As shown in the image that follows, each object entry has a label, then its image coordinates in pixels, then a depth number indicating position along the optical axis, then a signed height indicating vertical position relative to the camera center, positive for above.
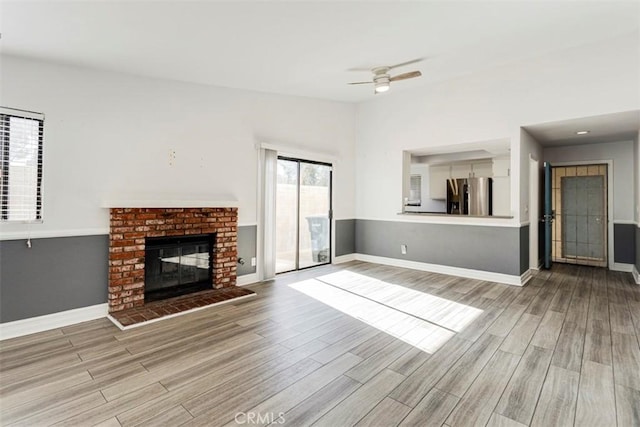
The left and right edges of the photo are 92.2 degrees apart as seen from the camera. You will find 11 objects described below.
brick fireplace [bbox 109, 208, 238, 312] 3.40 -0.20
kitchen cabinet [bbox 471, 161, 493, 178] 6.95 +1.10
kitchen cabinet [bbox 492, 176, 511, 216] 6.29 +0.47
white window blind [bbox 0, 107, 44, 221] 2.88 +0.50
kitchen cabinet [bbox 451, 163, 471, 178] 7.20 +1.13
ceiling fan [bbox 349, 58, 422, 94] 4.09 +1.91
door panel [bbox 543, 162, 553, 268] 5.81 +0.03
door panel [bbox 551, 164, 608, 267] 6.13 +0.08
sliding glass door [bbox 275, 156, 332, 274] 5.30 +0.05
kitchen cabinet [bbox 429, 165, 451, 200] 7.44 +0.90
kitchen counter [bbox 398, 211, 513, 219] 4.80 +0.03
